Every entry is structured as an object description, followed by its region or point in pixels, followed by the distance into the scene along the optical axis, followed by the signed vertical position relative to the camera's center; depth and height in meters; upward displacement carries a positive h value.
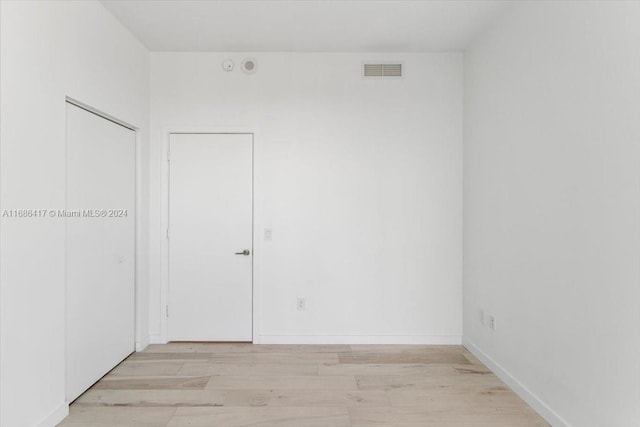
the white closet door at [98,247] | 2.40 -0.25
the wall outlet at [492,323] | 2.88 -0.88
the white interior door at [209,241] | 3.44 -0.26
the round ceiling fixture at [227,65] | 3.41 +1.45
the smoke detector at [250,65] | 3.43 +1.46
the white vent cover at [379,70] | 3.44 +1.41
